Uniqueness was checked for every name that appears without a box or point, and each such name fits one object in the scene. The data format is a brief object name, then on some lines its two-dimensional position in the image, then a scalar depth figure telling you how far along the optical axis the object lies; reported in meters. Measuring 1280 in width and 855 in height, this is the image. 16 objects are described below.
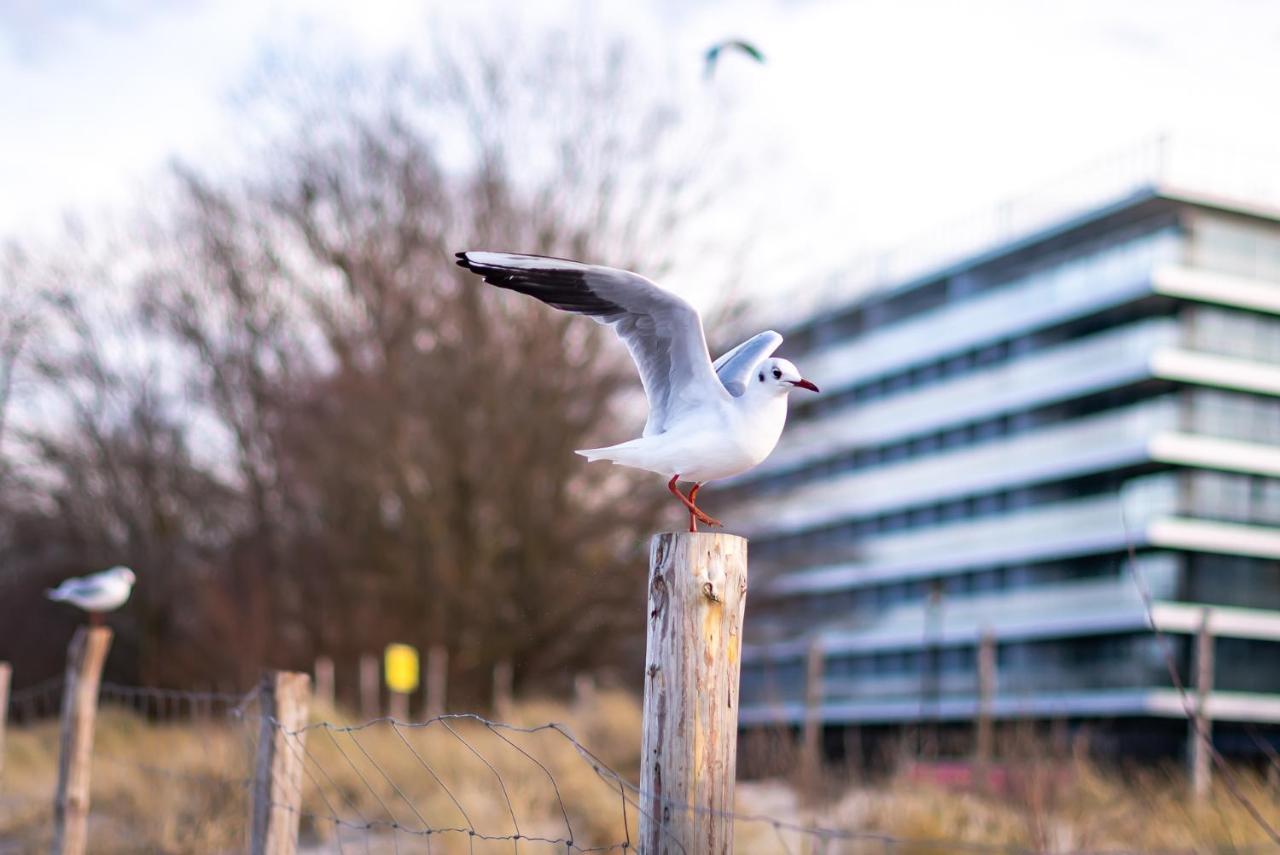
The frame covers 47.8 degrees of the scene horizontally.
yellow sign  18.97
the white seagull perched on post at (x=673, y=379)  3.77
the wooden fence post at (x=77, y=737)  6.37
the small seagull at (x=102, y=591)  8.64
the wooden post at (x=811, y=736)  9.61
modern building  34.72
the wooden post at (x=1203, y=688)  9.15
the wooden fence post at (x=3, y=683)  8.35
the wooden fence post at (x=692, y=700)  3.18
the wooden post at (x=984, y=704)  11.70
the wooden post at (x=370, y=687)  19.36
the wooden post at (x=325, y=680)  19.47
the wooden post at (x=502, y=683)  19.28
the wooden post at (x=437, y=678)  18.61
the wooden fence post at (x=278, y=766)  4.76
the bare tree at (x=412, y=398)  19.91
